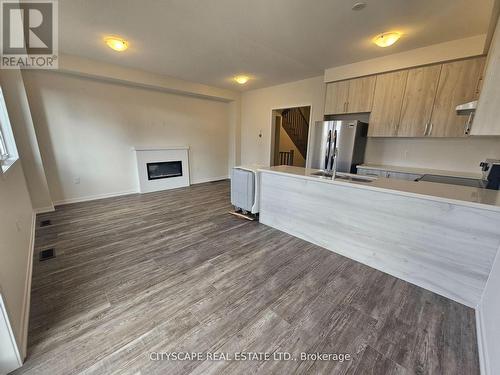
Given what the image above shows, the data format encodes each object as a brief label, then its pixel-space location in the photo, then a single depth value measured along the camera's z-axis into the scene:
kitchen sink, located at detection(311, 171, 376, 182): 2.41
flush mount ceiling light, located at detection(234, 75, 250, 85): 4.42
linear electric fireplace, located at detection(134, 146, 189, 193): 4.74
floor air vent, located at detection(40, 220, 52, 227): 3.02
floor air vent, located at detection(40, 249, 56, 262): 2.26
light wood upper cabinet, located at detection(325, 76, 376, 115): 3.53
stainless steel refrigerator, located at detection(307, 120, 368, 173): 3.54
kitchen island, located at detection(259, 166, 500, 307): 1.65
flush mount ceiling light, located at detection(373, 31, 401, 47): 2.55
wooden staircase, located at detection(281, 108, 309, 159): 7.07
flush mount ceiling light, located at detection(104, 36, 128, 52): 2.77
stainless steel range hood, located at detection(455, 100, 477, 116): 2.05
